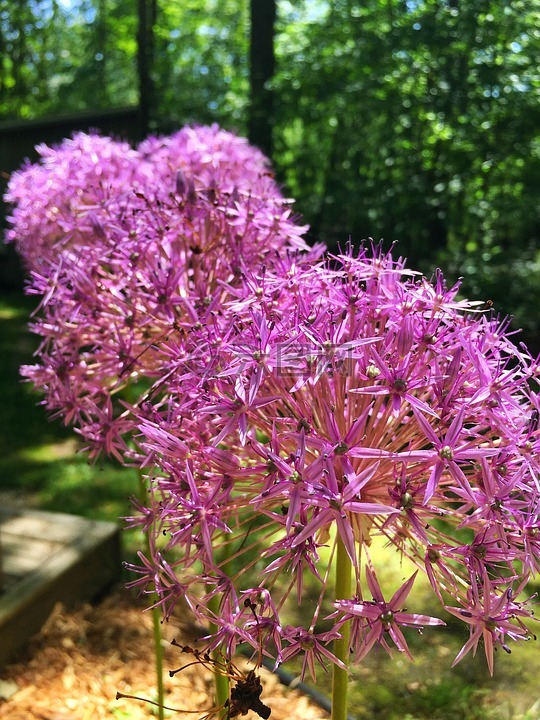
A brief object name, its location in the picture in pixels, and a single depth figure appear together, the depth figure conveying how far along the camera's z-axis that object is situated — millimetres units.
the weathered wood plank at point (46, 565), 483
